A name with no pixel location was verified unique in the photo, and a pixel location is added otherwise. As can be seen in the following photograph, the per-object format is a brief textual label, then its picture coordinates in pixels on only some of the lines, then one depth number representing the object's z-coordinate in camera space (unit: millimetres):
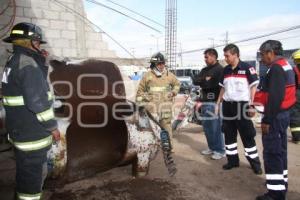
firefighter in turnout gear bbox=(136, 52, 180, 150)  5555
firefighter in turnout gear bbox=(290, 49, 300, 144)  6340
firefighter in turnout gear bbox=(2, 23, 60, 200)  3002
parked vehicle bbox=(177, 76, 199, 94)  23456
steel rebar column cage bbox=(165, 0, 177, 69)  24031
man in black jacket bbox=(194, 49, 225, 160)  5652
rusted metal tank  4535
